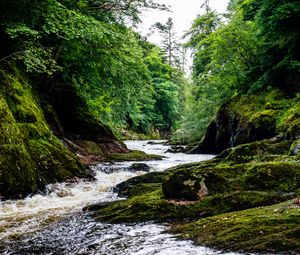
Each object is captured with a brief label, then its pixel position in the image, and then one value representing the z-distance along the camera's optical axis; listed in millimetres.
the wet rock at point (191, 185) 4992
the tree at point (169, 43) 59938
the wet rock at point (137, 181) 7315
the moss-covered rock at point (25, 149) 7105
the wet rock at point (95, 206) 5812
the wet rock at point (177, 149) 20516
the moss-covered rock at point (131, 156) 14038
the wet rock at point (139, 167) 11391
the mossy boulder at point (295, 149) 6404
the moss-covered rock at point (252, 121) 10641
